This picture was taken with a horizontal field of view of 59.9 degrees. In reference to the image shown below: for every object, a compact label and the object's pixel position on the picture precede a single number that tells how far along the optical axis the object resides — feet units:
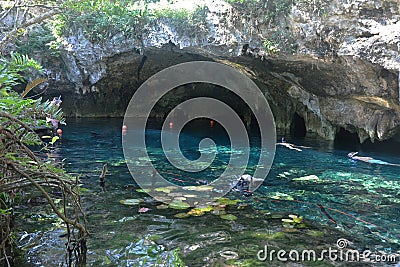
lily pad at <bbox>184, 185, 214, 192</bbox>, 21.28
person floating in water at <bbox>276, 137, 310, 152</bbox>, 38.33
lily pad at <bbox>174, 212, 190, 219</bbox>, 16.53
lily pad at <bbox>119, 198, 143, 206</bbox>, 18.35
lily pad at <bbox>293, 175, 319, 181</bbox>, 25.31
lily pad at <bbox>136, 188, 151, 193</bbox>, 20.67
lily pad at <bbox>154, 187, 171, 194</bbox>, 20.62
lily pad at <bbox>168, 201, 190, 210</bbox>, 17.85
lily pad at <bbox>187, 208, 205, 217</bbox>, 16.94
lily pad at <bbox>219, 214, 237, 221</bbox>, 16.58
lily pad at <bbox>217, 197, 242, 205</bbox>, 18.91
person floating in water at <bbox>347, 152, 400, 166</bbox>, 32.14
